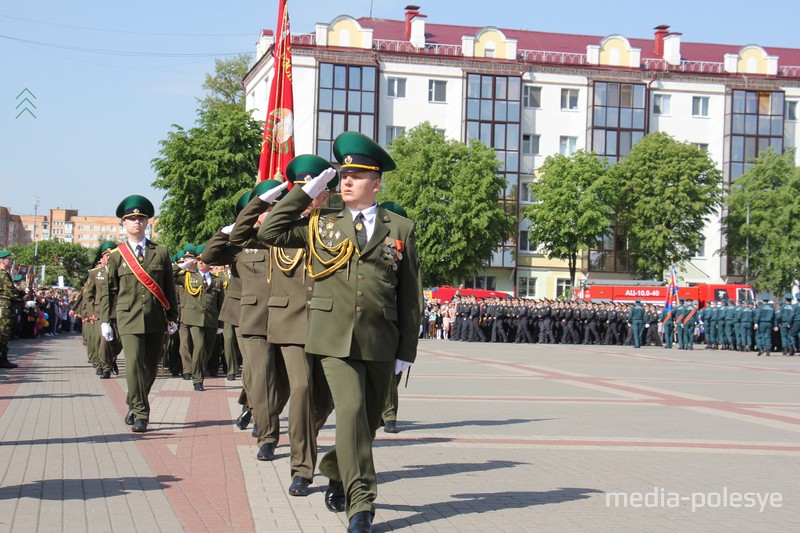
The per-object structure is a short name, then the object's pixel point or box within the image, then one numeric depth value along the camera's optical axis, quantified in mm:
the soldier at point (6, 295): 16859
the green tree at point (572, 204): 62344
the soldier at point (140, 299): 9969
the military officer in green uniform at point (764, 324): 33719
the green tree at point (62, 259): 127000
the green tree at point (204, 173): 45719
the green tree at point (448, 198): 59844
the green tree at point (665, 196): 63344
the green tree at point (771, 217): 64625
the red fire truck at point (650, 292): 56562
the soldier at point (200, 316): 14695
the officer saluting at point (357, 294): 5945
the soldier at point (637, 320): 38188
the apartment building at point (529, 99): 67500
